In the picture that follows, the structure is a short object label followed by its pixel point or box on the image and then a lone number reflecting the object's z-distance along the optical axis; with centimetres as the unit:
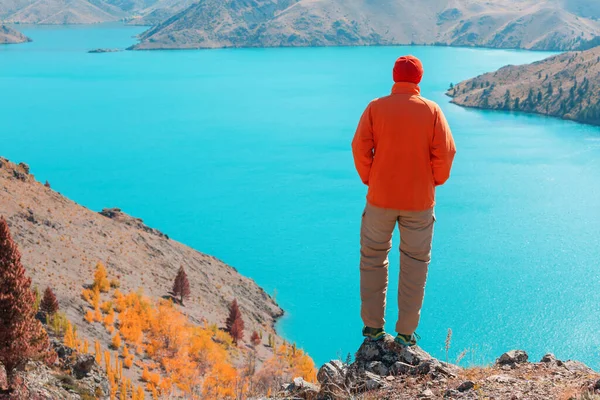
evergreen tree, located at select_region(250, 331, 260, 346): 3278
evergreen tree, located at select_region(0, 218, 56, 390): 1241
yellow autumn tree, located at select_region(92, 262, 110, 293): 2945
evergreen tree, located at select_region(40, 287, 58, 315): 2327
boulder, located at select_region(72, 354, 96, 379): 1817
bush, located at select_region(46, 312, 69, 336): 2261
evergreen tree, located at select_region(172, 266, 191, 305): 3344
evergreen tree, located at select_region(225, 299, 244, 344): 3119
